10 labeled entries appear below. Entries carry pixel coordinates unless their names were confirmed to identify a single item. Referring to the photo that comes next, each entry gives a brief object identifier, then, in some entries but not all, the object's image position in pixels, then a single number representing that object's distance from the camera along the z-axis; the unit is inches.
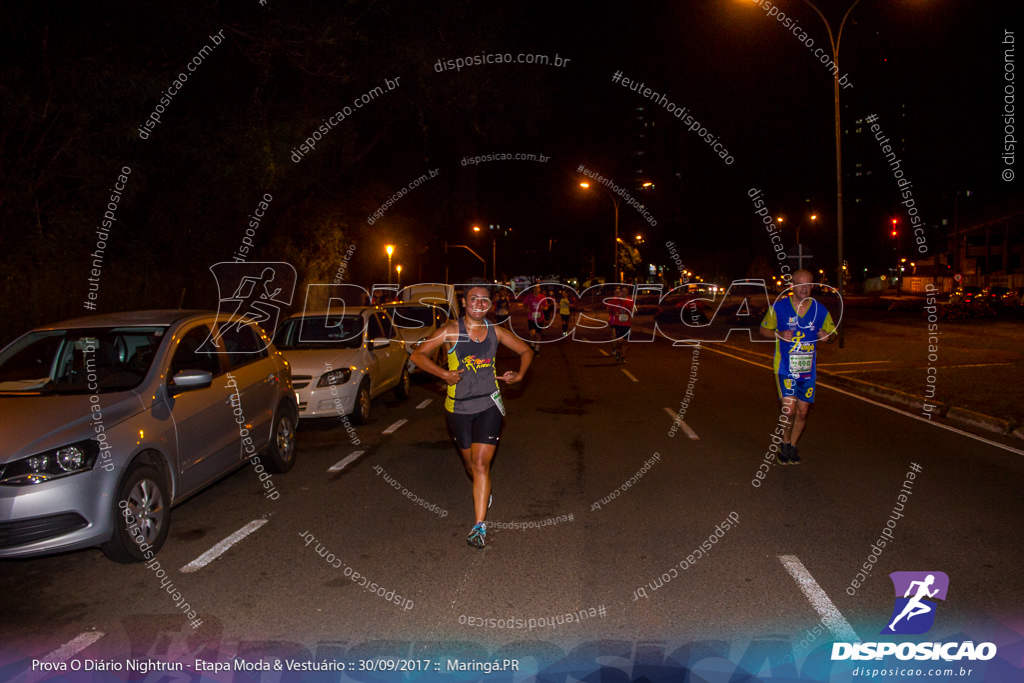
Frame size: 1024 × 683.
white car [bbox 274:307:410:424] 433.7
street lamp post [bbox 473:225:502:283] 2422.5
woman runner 234.1
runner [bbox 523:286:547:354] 964.0
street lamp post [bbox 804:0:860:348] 752.3
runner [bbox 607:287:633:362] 768.4
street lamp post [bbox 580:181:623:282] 1695.4
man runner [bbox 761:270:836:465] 328.8
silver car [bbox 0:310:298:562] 203.0
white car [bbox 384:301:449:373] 655.1
